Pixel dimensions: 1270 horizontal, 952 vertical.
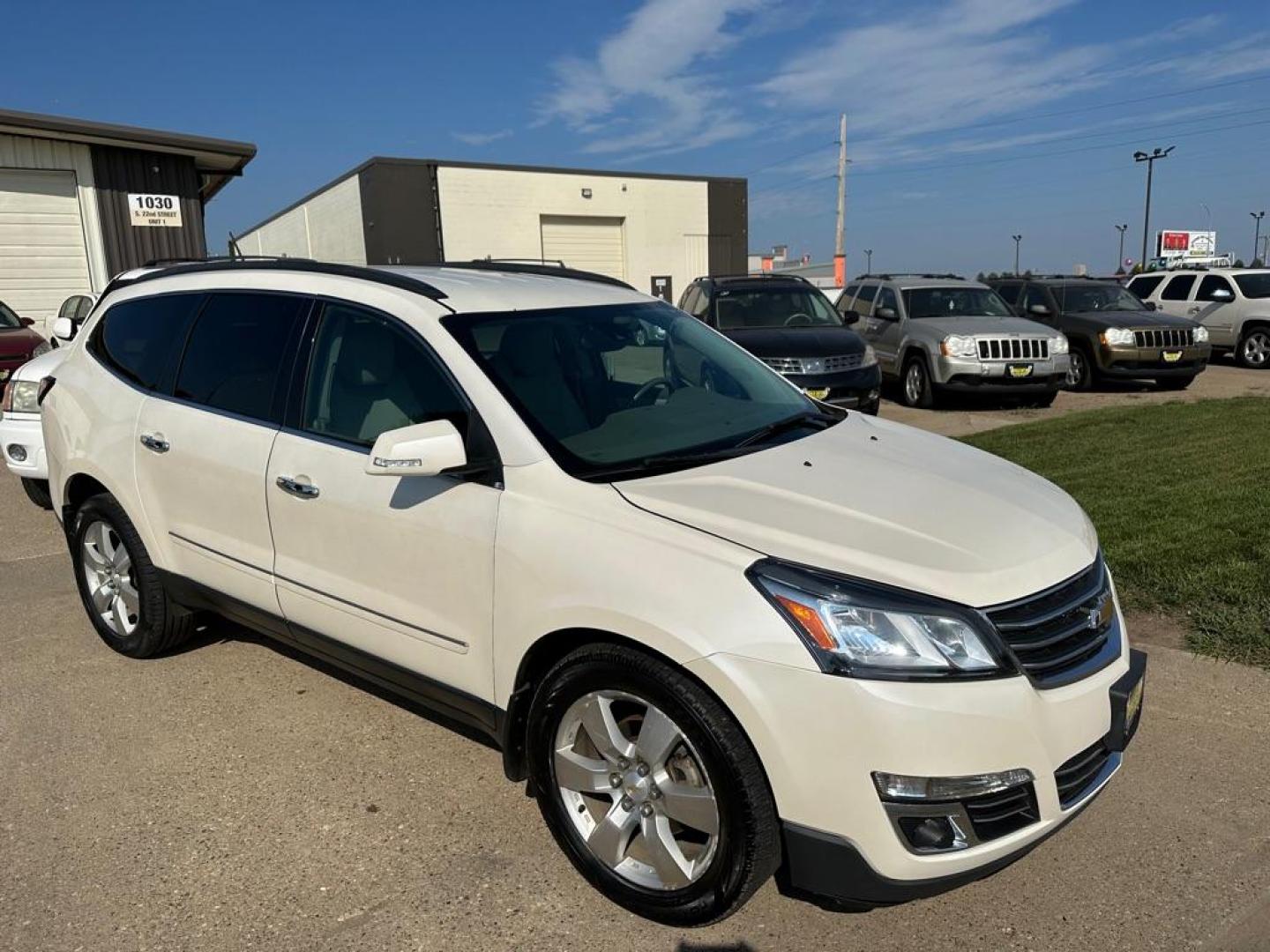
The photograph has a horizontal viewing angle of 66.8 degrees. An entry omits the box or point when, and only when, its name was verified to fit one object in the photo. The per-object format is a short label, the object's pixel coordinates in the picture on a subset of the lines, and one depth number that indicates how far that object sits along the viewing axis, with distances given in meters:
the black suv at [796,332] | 10.50
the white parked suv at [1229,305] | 17.17
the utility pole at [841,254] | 38.31
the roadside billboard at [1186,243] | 82.46
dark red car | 11.97
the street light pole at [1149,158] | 56.44
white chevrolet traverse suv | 2.37
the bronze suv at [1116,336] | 14.02
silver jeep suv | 12.41
